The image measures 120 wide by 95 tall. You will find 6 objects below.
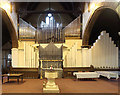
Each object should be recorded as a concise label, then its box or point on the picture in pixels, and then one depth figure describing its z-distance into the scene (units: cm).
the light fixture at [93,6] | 743
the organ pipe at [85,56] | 954
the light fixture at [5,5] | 722
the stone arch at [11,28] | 817
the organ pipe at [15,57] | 959
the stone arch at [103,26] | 844
